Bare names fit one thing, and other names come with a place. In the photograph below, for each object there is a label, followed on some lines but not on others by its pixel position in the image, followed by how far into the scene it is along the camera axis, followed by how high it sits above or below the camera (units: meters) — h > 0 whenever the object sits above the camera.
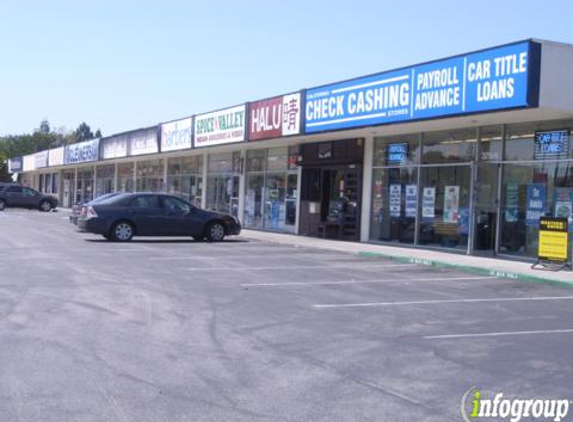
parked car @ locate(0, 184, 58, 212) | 44.35 -0.27
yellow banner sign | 15.03 -0.42
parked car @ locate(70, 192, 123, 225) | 20.88 -0.41
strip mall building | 15.48 +1.70
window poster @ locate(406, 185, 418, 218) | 20.06 +0.32
